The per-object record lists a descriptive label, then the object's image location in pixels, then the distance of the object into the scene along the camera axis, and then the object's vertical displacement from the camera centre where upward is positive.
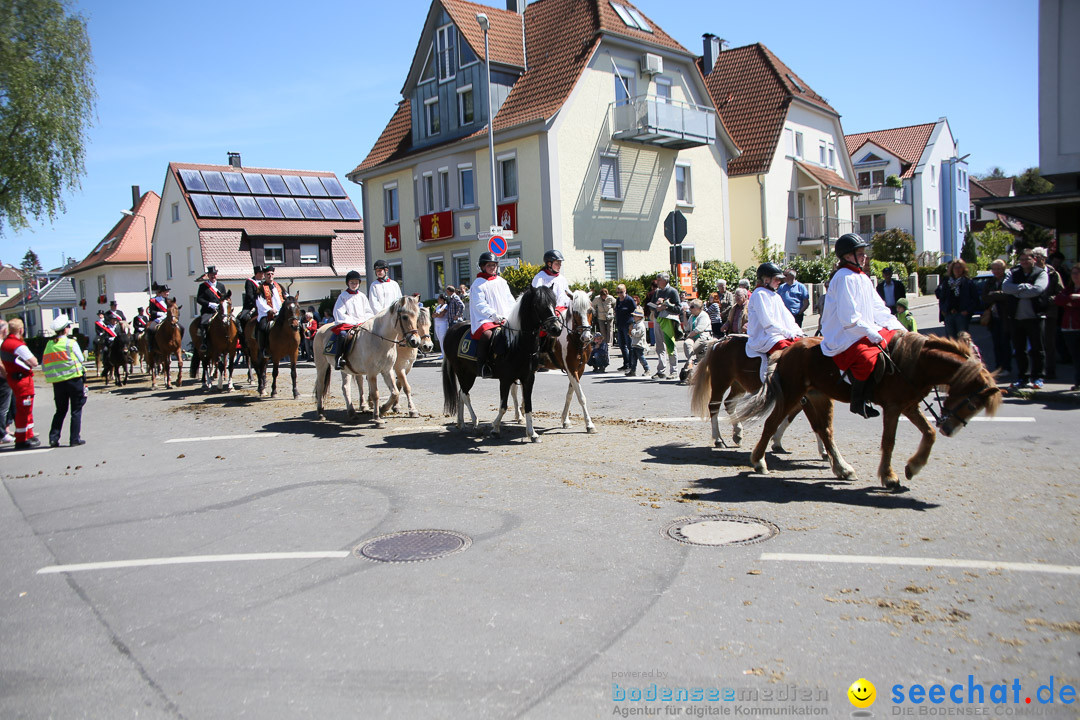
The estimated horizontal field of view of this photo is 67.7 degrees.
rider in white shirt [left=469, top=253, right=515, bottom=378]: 10.73 +0.33
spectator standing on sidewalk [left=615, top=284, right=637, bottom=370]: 18.75 +0.14
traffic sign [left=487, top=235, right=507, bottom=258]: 21.92 +2.28
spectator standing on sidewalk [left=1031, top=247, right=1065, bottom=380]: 13.09 -0.07
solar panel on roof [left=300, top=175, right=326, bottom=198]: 56.88 +10.58
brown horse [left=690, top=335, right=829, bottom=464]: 8.89 -0.66
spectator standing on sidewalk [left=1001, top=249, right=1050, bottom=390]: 12.74 -0.02
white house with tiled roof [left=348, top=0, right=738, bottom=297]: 31.67 +7.58
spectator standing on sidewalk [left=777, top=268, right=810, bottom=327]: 12.64 +0.35
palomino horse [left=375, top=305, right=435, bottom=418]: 12.07 -0.53
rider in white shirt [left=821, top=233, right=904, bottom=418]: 6.91 -0.08
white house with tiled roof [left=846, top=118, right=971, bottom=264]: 58.37 +9.74
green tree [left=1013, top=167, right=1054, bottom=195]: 62.23 +10.45
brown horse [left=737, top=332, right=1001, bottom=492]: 6.49 -0.66
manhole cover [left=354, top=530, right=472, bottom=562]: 5.78 -1.60
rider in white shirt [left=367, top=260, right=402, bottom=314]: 13.56 +0.66
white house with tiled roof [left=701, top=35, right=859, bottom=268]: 40.38 +8.64
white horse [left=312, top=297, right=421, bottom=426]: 11.98 -0.15
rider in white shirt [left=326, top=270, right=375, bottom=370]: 12.99 +0.34
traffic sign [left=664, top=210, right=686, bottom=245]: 20.42 +2.42
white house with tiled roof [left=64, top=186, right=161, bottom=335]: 59.14 +5.59
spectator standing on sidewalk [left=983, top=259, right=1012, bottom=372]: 13.64 -0.11
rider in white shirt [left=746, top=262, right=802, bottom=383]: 8.27 -0.04
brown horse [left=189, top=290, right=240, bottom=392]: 17.41 +0.00
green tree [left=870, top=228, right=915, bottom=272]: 49.06 +4.12
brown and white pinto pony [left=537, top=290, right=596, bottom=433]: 10.64 -0.28
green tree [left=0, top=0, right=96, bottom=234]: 25.97 +8.04
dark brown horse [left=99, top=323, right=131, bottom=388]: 22.53 -0.33
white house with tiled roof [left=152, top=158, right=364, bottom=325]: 50.28 +6.93
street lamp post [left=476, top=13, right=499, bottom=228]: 24.58 +6.85
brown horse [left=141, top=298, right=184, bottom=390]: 20.00 +0.05
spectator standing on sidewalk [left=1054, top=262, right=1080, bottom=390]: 11.89 -0.08
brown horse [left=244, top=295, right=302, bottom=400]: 15.10 +0.06
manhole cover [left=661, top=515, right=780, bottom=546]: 5.86 -1.59
